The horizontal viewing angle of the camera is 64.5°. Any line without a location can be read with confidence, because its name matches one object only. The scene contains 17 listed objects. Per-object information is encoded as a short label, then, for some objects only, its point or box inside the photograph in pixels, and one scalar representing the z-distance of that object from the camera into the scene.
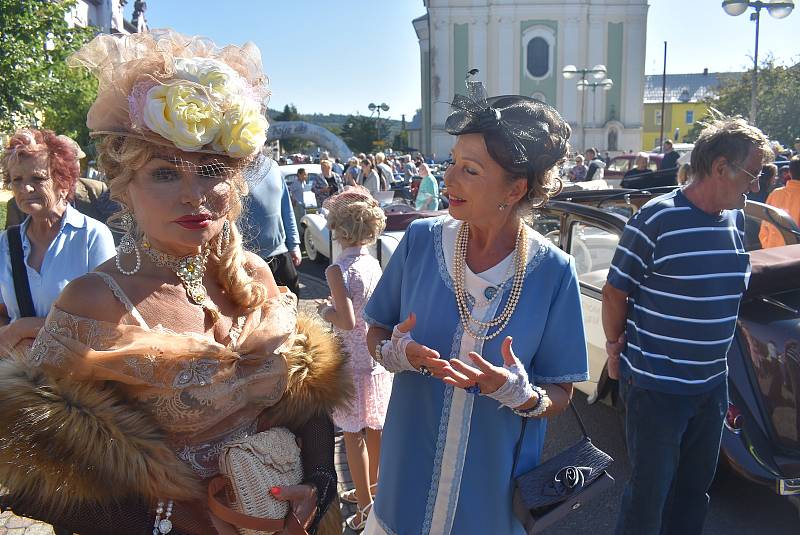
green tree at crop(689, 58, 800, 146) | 28.22
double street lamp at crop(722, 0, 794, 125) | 11.16
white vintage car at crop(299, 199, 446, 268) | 6.63
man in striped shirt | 2.69
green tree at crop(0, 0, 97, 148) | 9.30
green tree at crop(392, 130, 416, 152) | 61.80
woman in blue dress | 1.95
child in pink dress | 3.51
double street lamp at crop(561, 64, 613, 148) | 20.93
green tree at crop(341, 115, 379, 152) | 59.06
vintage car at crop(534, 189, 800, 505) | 3.20
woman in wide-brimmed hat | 1.48
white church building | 50.94
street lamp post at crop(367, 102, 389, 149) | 39.66
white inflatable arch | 37.25
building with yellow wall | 64.12
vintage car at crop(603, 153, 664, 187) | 18.34
